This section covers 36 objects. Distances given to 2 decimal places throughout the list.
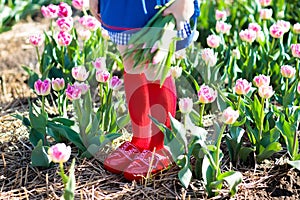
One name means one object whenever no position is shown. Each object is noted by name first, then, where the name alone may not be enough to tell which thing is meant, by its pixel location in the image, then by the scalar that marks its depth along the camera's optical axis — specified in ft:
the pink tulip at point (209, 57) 11.28
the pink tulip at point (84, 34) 12.43
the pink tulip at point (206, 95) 9.51
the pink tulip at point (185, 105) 9.54
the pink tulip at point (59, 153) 8.60
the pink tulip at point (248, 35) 11.95
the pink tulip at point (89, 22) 12.23
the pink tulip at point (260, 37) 12.67
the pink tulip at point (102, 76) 10.53
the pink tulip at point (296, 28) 12.45
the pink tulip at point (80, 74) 10.65
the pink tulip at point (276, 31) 11.94
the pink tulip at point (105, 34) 12.38
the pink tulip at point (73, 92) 10.33
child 9.56
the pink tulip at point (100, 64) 11.01
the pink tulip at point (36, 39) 11.78
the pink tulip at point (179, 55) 11.91
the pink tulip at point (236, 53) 12.32
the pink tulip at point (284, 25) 12.32
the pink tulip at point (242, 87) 9.82
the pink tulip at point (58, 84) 10.70
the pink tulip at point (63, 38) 11.75
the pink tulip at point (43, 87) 10.34
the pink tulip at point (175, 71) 10.76
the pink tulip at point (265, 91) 9.78
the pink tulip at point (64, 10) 12.33
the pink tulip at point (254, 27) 12.25
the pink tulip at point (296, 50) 10.91
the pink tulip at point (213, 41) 11.84
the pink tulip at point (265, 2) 13.26
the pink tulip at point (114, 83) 10.57
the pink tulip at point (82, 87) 10.44
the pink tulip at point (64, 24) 12.13
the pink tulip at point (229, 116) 9.05
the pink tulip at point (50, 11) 12.35
